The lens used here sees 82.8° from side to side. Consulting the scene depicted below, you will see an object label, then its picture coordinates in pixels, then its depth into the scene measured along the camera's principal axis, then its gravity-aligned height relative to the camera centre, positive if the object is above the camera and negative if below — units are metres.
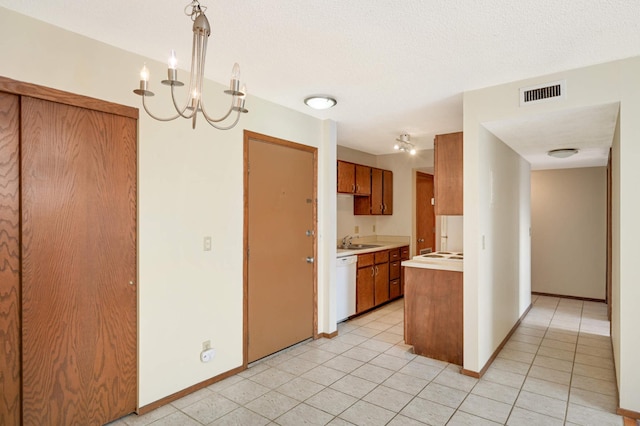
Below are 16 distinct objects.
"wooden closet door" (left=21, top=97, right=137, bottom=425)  2.07 -0.30
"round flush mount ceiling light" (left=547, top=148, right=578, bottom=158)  4.19 +0.75
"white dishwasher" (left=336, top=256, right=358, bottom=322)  4.51 -0.91
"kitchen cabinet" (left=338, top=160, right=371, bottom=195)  5.12 +0.55
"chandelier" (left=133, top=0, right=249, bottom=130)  1.43 +0.59
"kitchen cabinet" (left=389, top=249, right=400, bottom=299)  5.64 -0.92
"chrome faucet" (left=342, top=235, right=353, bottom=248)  5.61 -0.40
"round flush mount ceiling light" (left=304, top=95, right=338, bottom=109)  3.31 +1.06
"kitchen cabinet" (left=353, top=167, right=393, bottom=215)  5.83 +0.29
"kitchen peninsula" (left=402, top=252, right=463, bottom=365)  3.41 -0.90
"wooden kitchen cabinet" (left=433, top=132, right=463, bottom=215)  3.54 +0.41
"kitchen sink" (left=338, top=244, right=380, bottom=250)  5.52 -0.48
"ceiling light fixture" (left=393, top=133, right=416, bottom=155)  4.78 +1.00
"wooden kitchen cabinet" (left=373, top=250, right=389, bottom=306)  5.25 -0.90
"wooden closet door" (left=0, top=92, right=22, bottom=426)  1.97 -0.24
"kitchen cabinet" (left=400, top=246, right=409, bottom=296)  5.98 -0.68
